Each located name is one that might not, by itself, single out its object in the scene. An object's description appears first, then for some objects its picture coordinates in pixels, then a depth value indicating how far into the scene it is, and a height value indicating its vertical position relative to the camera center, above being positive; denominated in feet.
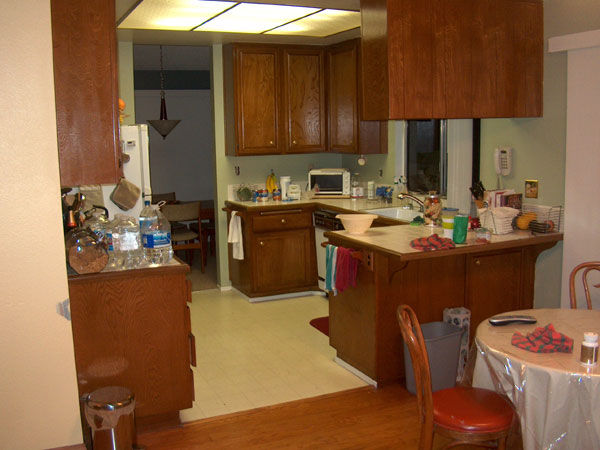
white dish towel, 19.69 -2.45
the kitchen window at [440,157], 15.56 -0.08
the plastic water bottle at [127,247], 11.28 -1.55
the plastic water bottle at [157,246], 11.25 -1.53
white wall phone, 14.16 -0.17
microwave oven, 20.83 -0.83
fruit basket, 13.29 -1.43
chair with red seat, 8.45 -3.52
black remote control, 9.12 -2.42
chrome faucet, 15.53 -1.05
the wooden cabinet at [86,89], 9.87 +1.14
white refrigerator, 15.16 +0.05
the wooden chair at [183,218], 22.49 -2.11
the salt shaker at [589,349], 7.66 -2.41
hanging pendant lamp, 23.02 +1.32
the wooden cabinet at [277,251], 19.48 -2.95
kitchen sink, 17.78 -1.64
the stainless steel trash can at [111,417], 9.77 -3.98
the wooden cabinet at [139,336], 10.54 -3.02
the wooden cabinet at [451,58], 11.94 +1.88
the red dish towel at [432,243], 12.06 -1.72
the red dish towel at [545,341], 8.11 -2.47
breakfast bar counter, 12.58 -2.75
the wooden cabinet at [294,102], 19.75 +1.76
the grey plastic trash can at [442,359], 11.99 -3.93
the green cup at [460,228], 12.64 -1.49
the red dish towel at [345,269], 12.90 -2.31
